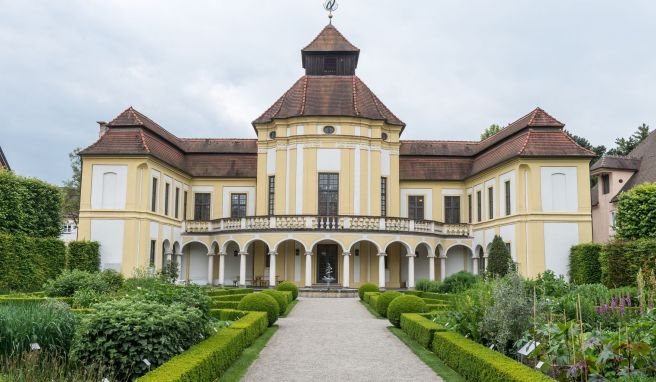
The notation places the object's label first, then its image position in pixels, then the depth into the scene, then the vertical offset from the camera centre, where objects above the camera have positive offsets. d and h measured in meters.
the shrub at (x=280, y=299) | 20.52 -1.30
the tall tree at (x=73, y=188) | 56.62 +6.65
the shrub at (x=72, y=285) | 20.50 -0.86
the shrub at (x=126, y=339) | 9.25 -1.23
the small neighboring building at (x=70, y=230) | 68.41 +3.29
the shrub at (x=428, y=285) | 28.93 -1.11
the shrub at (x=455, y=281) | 27.69 -0.81
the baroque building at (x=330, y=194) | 31.61 +4.01
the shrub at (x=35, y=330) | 9.97 -1.20
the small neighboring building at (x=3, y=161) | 44.23 +7.15
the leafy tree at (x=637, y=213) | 24.67 +2.15
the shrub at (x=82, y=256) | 29.95 +0.17
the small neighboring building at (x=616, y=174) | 37.53 +5.73
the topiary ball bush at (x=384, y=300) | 20.78 -1.31
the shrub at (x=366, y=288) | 28.66 -1.25
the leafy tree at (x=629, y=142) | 50.91 +10.44
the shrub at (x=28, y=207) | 26.78 +2.39
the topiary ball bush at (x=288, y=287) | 27.44 -1.16
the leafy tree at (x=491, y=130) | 56.97 +12.58
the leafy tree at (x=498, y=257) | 30.55 +0.33
